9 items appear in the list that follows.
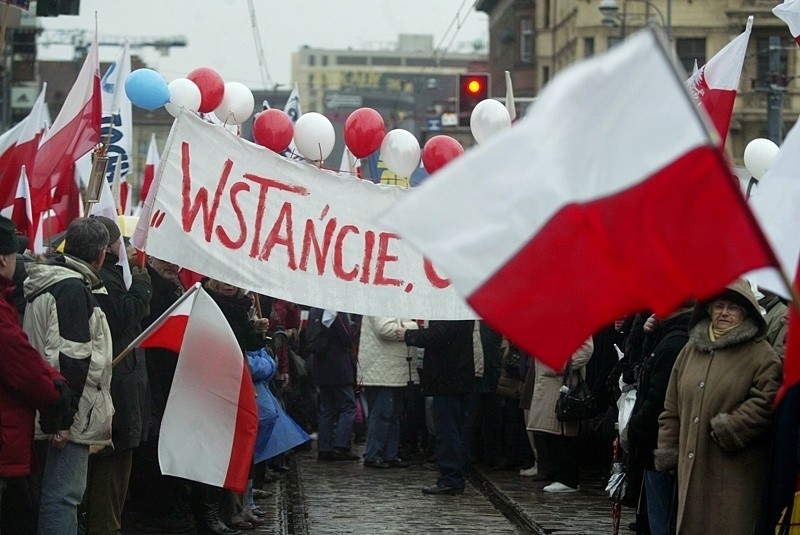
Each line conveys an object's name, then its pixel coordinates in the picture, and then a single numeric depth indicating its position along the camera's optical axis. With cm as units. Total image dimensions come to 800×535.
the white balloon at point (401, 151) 1027
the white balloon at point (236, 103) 1033
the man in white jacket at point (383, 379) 1487
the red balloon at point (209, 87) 1007
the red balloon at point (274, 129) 1006
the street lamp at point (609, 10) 3648
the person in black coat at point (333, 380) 1539
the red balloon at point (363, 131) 1024
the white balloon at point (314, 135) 1032
